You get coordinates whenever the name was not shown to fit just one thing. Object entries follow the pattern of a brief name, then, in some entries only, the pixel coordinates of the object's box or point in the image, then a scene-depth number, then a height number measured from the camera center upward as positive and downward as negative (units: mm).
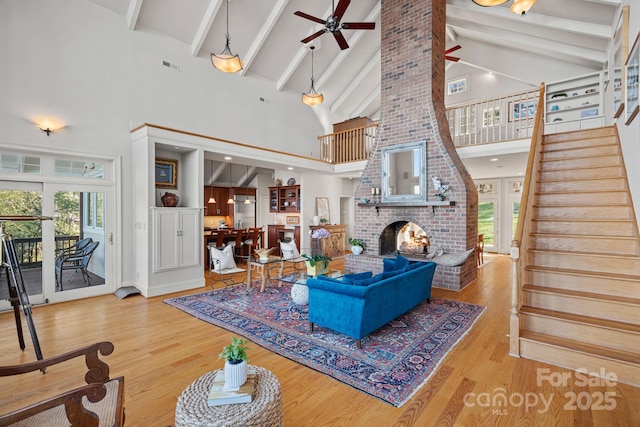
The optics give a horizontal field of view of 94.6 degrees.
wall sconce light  4430 +1351
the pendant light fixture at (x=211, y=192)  10606 +735
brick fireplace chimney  5383 +1570
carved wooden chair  1143 -816
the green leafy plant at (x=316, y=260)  4453 -737
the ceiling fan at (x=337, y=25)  4887 +3238
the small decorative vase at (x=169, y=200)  5445 +231
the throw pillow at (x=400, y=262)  4377 -770
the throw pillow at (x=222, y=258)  5055 -801
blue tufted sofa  2908 -942
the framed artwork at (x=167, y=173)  5609 +762
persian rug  2502 -1389
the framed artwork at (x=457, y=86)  9234 +3972
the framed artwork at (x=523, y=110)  7454 +2584
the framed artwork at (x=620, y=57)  3867 +2137
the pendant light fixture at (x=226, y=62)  5199 +2667
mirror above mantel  5746 +779
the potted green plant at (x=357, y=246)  6532 -770
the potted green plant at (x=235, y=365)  1639 -861
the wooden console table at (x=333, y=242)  8617 -900
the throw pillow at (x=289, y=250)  5782 -761
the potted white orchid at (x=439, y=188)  5434 +420
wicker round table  1470 -1023
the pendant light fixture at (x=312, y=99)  7066 +2728
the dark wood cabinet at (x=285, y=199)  9180 +420
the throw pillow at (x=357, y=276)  3227 -750
